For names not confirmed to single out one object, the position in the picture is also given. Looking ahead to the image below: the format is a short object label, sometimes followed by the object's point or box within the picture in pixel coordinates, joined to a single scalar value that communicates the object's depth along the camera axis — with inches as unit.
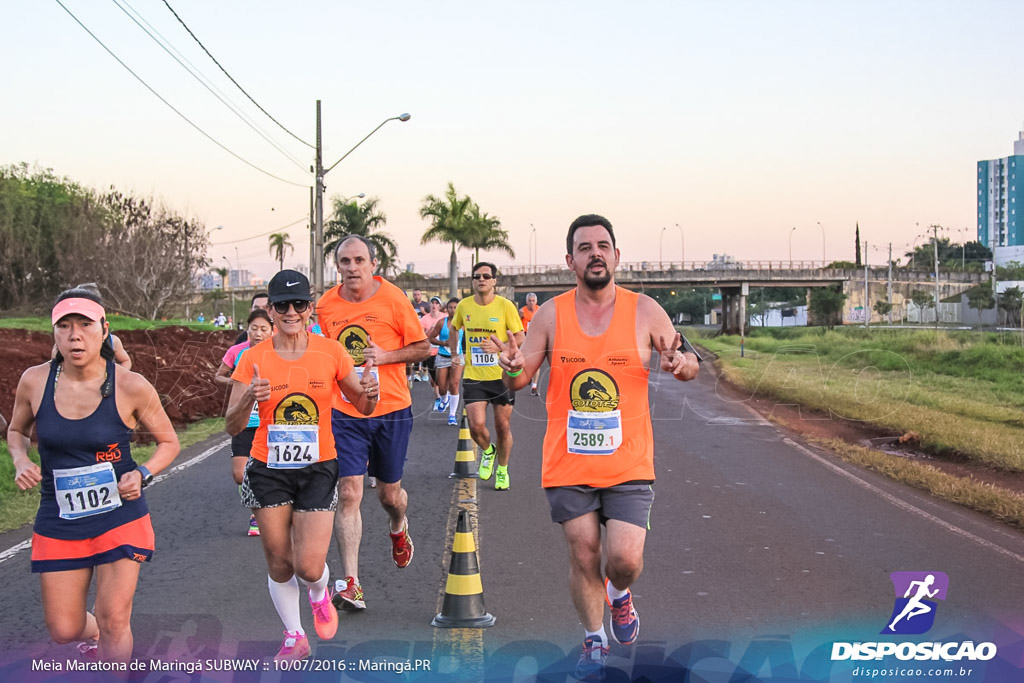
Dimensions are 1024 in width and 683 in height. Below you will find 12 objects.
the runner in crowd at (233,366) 322.7
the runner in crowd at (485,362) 415.8
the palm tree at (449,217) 2356.1
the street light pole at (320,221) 1193.4
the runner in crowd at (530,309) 889.5
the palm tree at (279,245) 3297.2
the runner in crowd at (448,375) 645.9
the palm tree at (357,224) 2185.0
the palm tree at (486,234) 2379.4
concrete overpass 3115.2
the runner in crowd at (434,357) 725.9
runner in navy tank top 174.1
